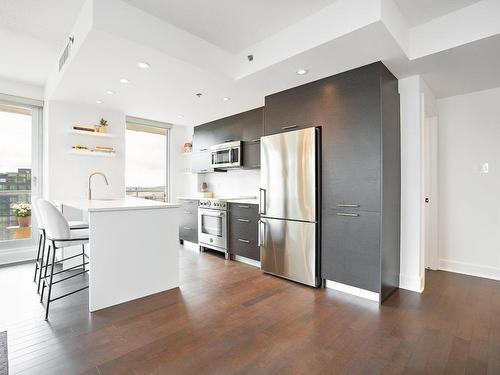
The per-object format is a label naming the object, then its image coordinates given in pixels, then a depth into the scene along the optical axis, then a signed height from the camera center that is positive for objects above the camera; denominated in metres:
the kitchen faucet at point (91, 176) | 4.14 +0.21
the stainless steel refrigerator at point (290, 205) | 2.96 -0.18
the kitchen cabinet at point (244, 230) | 3.73 -0.57
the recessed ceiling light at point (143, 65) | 2.64 +1.24
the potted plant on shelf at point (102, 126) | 4.32 +1.03
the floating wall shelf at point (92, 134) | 4.02 +0.88
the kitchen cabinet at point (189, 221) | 4.75 -0.56
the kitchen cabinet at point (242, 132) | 4.14 +0.96
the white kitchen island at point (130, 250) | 2.48 -0.59
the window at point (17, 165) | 3.95 +0.39
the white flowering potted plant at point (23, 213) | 4.04 -0.33
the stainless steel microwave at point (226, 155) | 4.36 +0.58
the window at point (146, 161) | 5.22 +0.59
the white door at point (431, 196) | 3.65 -0.10
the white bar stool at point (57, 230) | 2.42 -0.35
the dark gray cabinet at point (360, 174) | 2.58 +0.15
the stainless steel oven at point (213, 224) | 4.17 -0.55
